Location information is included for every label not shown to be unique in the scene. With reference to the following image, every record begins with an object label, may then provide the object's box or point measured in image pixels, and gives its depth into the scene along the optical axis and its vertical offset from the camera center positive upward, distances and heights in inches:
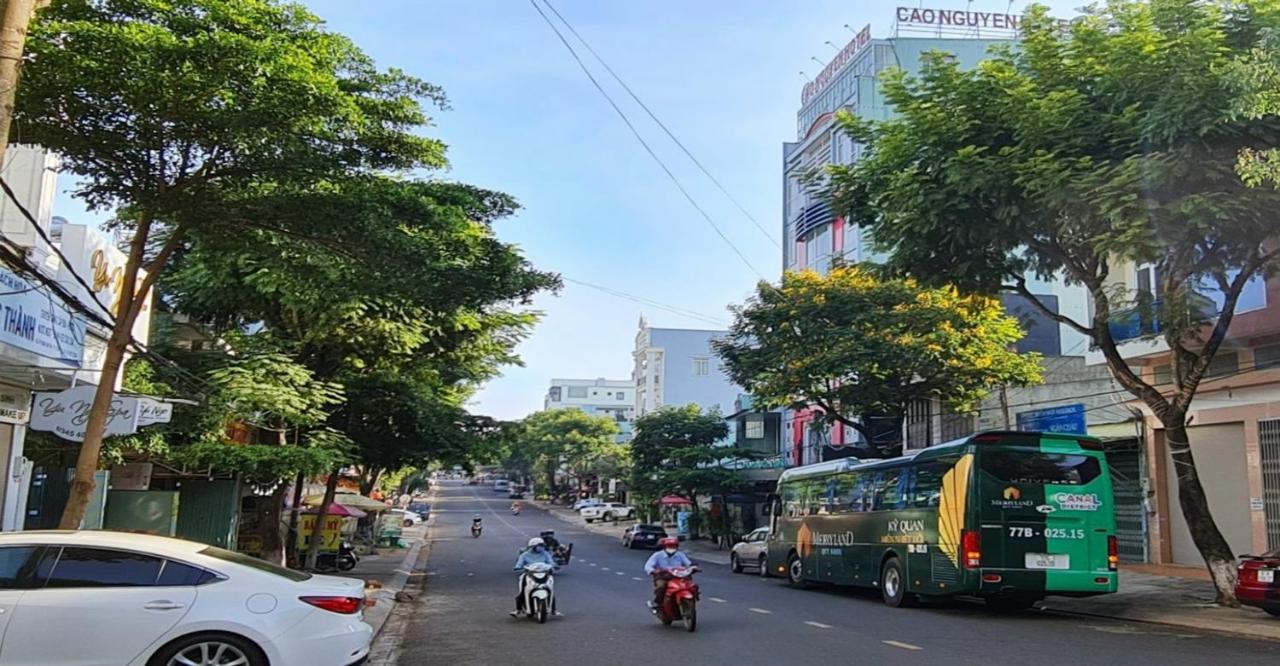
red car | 517.7 -43.5
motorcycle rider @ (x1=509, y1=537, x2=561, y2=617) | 560.7 -45.2
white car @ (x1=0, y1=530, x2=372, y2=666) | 272.8 -39.2
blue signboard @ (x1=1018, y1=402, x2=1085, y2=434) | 1037.2 +77.9
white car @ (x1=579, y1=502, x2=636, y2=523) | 2822.6 -93.0
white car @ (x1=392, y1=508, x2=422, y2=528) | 2510.8 -114.4
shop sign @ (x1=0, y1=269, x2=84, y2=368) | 436.1 +65.4
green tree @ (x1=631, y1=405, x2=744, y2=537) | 1747.0 +49.1
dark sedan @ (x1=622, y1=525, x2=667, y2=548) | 1769.2 -98.6
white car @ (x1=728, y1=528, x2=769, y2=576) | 1071.6 -75.8
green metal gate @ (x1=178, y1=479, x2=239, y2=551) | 788.6 -33.1
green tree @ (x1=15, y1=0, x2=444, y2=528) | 352.2 +133.4
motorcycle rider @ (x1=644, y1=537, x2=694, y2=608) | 520.4 -42.4
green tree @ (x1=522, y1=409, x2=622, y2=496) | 3597.4 +149.2
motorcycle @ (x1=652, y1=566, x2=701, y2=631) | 502.9 -59.2
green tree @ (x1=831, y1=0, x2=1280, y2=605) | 470.3 +165.8
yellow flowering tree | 1065.5 +149.5
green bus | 578.2 -17.3
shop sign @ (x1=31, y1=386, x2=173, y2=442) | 475.2 +24.3
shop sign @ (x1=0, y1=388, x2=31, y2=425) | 526.4 +30.0
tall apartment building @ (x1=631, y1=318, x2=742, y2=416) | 3789.4 +416.3
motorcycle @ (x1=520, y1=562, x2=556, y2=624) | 551.5 -61.2
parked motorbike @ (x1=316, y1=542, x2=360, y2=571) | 1067.3 -94.6
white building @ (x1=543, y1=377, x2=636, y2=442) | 6077.8 +515.4
